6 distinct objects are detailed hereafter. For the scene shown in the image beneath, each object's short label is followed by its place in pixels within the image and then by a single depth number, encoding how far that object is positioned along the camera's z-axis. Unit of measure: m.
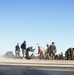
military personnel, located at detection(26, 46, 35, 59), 32.70
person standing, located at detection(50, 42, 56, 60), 29.79
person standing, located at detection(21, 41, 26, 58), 32.03
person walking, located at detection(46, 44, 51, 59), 30.40
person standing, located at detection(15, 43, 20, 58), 32.72
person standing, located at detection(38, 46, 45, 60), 29.83
